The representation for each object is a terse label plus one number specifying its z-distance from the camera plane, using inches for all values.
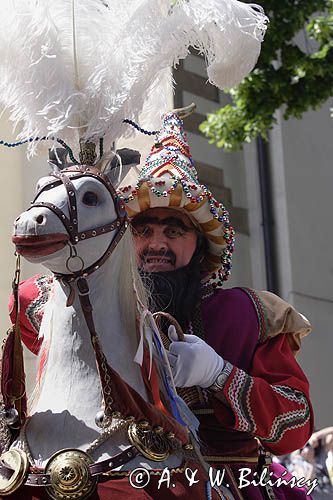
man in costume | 241.9
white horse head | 202.4
